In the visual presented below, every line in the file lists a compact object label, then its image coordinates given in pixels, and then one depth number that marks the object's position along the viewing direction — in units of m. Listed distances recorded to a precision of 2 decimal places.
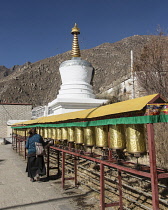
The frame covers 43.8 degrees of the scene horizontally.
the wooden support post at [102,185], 3.60
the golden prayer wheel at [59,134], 5.98
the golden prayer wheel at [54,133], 6.33
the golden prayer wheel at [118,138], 3.40
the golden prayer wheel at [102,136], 3.84
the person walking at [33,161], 6.12
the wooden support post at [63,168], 5.43
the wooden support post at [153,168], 2.46
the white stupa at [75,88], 11.96
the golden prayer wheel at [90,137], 4.26
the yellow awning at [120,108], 2.78
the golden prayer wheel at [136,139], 3.02
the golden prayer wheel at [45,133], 7.34
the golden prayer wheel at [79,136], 4.72
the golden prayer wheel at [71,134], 5.16
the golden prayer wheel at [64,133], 5.61
